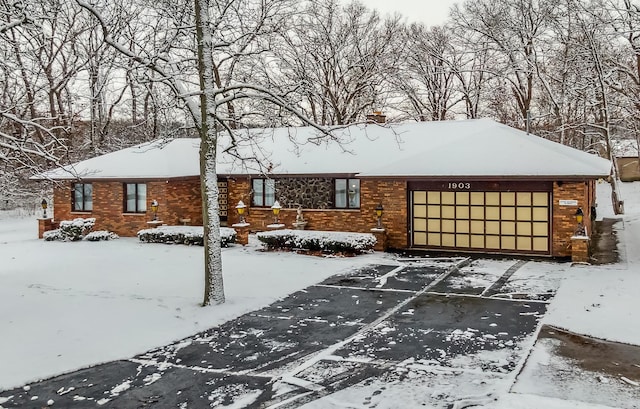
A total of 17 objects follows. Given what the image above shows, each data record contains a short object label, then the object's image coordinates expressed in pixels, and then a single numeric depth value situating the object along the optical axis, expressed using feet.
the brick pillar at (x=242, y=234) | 65.77
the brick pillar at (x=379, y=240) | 60.54
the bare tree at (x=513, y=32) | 105.29
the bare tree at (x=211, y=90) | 36.40
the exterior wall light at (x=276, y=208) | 67.26
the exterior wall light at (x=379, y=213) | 60.49
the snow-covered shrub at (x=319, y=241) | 57.26
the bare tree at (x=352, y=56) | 117.39
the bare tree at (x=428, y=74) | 122.11
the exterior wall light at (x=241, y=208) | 65.00
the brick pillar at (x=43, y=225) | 76.46
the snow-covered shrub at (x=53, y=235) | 72.91
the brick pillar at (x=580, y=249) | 50.98
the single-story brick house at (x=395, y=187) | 54.85
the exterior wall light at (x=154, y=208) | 71.31
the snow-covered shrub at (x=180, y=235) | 64.39
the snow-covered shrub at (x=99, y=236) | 71.36
